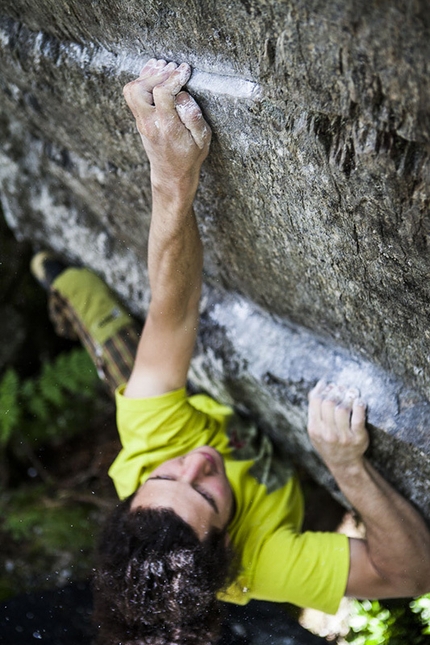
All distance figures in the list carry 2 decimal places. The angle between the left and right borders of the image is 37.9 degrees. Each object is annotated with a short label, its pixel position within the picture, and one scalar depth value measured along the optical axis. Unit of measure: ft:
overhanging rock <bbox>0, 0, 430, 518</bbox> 4.42
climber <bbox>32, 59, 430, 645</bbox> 7.37
